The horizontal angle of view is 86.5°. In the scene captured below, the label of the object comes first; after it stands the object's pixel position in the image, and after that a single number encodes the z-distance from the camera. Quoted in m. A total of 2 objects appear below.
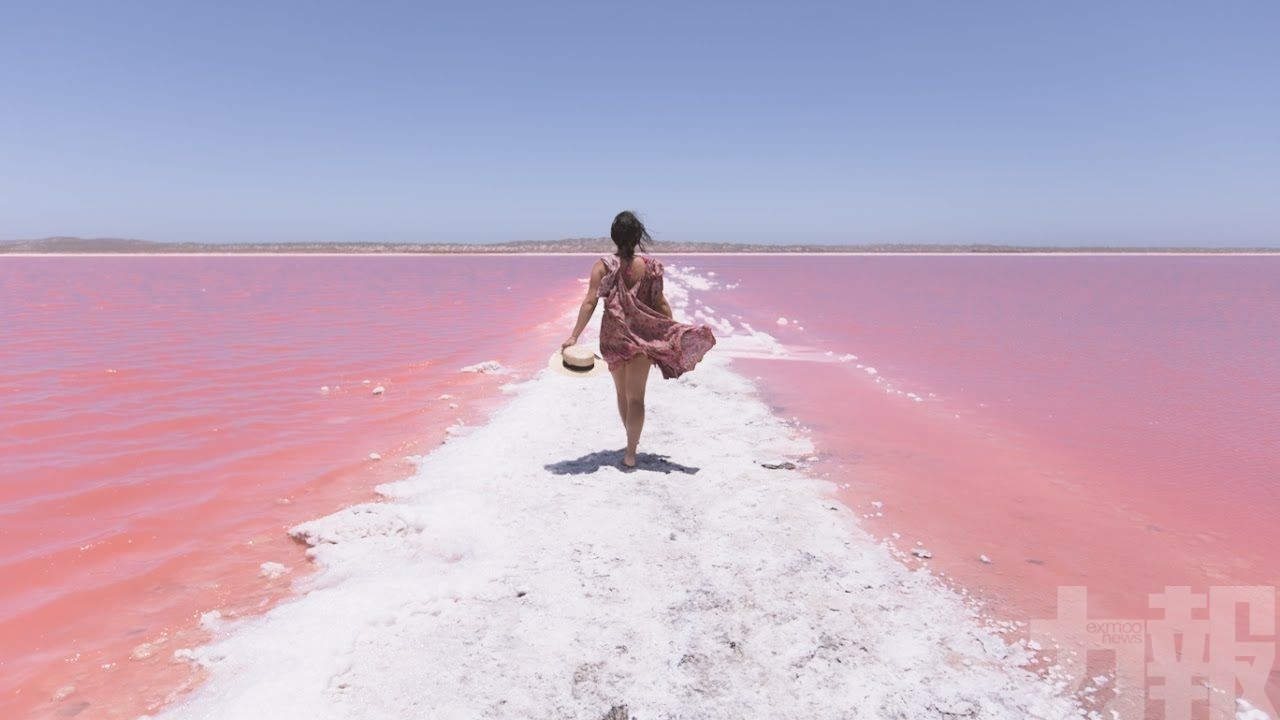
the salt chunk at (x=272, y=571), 3.27
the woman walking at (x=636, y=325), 4.62
